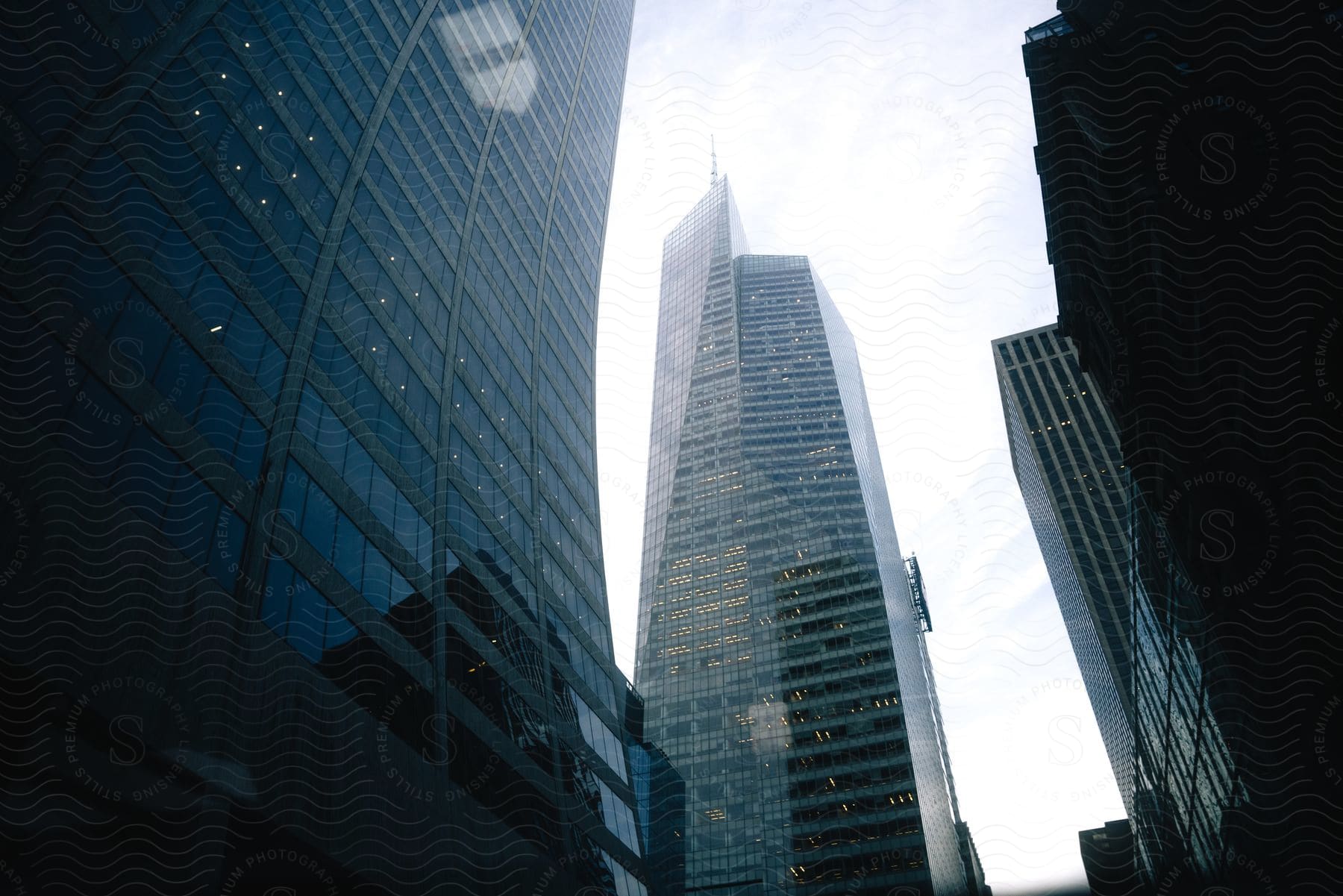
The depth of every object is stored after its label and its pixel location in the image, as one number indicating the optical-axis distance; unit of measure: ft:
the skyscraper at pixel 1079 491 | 410.52
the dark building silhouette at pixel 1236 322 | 57.62
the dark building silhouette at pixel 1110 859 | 320.50
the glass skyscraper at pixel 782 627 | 295.48
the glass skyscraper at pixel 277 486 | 47.39
